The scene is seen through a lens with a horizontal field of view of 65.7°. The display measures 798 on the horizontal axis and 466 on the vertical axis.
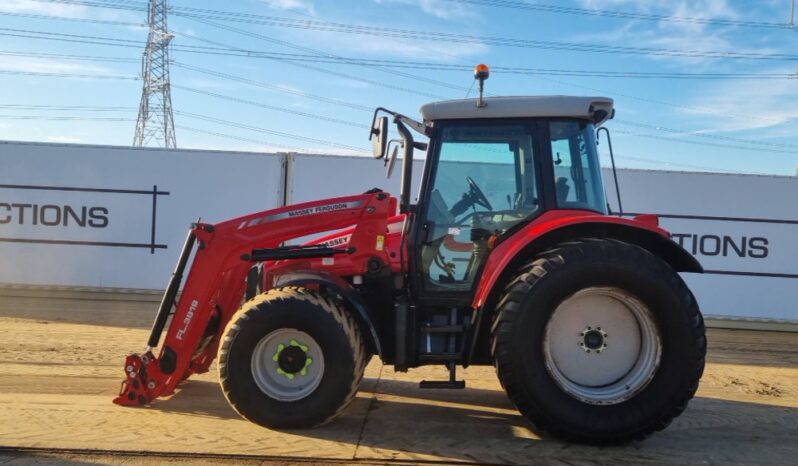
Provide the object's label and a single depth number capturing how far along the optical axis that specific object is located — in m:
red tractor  3.65
